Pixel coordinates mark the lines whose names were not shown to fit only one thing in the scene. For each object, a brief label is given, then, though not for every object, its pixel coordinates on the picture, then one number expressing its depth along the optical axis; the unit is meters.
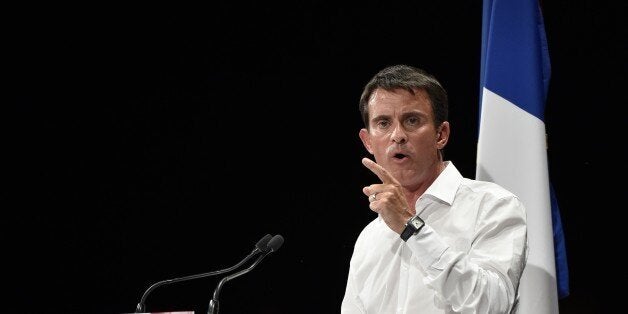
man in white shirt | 8.02
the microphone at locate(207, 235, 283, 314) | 8.24
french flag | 8.61
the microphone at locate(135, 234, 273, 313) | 8.22
